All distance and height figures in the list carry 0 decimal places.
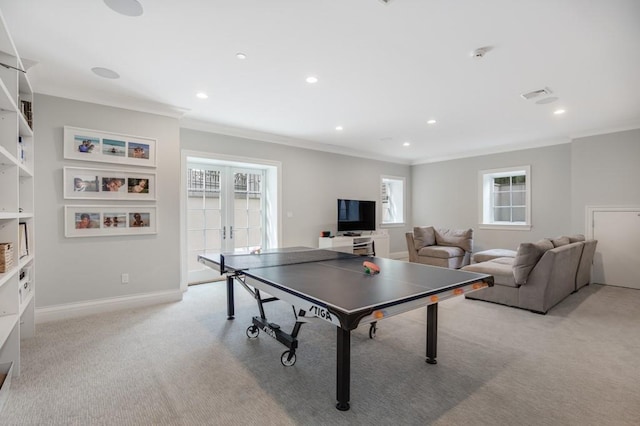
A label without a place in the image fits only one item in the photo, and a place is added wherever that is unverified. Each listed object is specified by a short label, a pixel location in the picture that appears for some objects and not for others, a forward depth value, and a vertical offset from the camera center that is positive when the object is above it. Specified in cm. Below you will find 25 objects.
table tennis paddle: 249 -47
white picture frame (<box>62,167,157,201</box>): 350 +32
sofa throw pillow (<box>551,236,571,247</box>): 406 -41
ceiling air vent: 347 +136
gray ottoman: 521 -75
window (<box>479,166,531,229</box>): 629 +29
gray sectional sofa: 355 -78
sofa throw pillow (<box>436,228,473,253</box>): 628 -56
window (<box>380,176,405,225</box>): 811 +29
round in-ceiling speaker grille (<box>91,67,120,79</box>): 301 +138
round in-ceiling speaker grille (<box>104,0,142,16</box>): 204 +138
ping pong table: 166 -50
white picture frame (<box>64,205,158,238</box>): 352 -12
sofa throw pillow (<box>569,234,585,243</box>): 450 -40
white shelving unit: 204 +11
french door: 514 +0
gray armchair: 598 -73
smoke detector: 260 +137
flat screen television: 659 -9
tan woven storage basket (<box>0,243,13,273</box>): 195 -30
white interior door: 476 -58
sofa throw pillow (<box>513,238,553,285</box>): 357 -55
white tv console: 611 -68
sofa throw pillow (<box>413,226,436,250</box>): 646 -55
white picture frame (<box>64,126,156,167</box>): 350 +76
